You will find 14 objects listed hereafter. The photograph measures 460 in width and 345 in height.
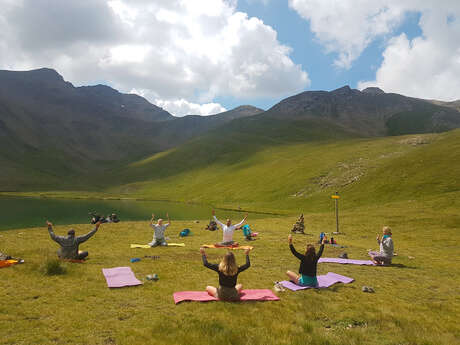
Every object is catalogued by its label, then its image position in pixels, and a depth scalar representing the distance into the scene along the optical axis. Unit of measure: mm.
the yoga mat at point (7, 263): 16433
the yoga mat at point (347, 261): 21297
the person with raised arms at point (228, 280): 12367
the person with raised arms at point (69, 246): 18594
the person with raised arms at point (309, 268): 14828
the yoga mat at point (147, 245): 25719
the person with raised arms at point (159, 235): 26000
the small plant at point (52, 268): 15162
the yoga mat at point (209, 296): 12320
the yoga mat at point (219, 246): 25978
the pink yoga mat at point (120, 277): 14310
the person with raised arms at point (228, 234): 26875
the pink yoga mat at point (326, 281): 14633
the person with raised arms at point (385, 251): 20734
